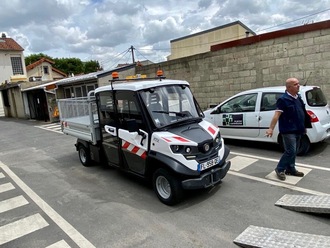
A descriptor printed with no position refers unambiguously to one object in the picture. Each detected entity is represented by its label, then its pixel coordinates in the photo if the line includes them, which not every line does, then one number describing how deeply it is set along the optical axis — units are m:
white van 6.25
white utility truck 4.15
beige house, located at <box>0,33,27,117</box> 37.06
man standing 4.71
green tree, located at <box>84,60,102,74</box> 61.86
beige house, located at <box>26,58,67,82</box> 39.62
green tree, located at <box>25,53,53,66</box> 56.66
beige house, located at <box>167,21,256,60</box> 26.03
